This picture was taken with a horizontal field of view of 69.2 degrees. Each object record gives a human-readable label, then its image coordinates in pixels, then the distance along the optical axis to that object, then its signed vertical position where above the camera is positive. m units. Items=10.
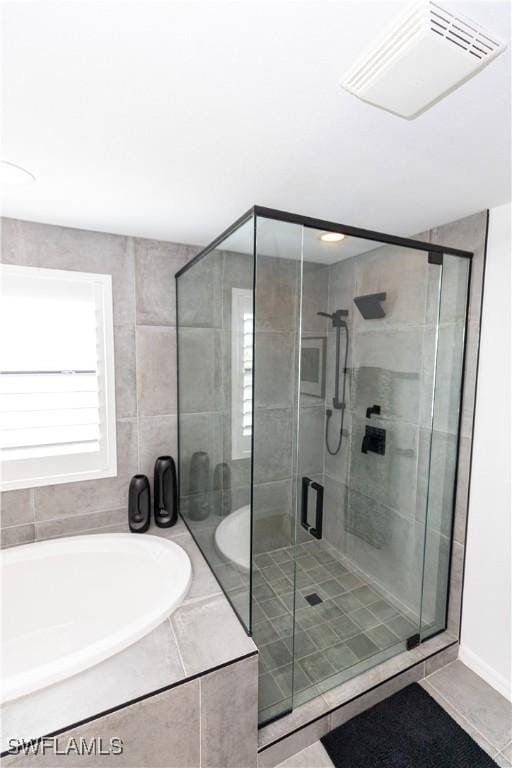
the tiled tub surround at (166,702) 1.17 -1.18
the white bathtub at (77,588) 1.89 -1.31
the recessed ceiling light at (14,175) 1.38 +0.64
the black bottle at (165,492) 2.33 -0.93
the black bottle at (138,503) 2.25 -0.97
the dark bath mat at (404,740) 1.53 -1.70
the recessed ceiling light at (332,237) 1.52 +0.45
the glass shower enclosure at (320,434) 1.48 -0.44
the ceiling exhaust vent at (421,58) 0.74 +0.63
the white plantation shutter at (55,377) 1.99 -0.20
